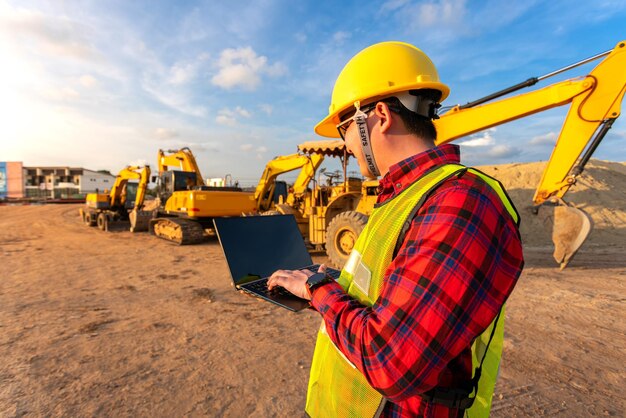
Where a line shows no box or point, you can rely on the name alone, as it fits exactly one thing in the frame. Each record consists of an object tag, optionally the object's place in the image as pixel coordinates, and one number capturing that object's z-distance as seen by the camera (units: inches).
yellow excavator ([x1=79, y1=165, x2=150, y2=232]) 614.0
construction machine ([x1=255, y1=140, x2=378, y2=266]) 318.0
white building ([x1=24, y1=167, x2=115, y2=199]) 2017.7
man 31.7
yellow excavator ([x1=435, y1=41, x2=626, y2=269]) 240.4
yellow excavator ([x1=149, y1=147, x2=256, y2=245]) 461.4
